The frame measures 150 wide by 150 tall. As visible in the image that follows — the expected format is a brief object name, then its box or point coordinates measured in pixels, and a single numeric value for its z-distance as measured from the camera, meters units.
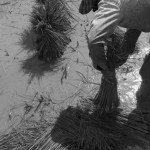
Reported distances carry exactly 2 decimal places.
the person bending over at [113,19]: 1.63
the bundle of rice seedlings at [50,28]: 2.73
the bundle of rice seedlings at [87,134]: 2.23
